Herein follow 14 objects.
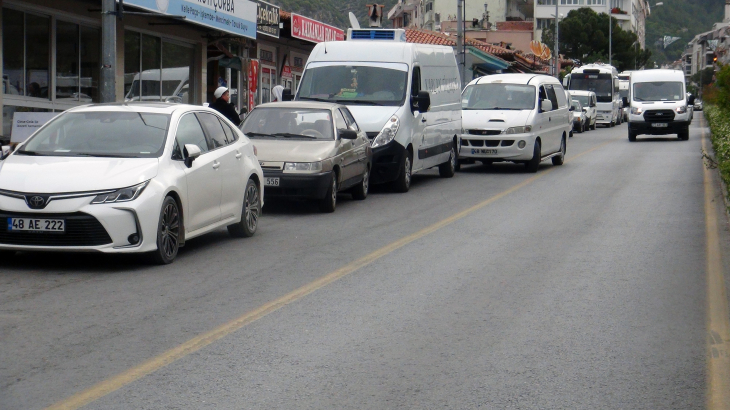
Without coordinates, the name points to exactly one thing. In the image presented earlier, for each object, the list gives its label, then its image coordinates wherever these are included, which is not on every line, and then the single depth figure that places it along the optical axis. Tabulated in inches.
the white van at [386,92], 676.1
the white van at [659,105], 1488.7
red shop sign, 1203.9
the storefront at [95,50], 719.1
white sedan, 353.7
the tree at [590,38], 3934.5
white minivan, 866.8
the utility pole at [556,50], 2428.6
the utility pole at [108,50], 587.5
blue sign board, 808.3
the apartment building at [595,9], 4315.9
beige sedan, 552.1
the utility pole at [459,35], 1314.0
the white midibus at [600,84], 2112.5
